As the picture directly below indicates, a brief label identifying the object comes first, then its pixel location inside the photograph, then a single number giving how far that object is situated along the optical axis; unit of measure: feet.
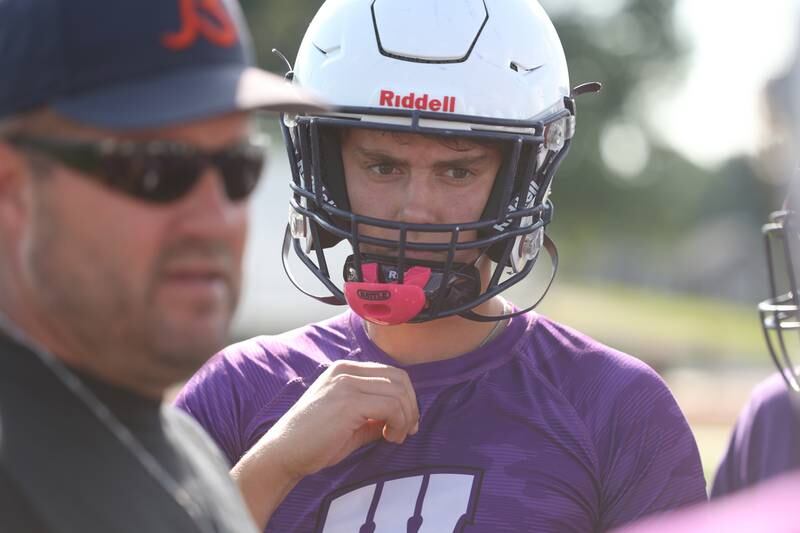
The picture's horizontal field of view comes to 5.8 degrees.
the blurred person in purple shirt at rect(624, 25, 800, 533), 22.04
